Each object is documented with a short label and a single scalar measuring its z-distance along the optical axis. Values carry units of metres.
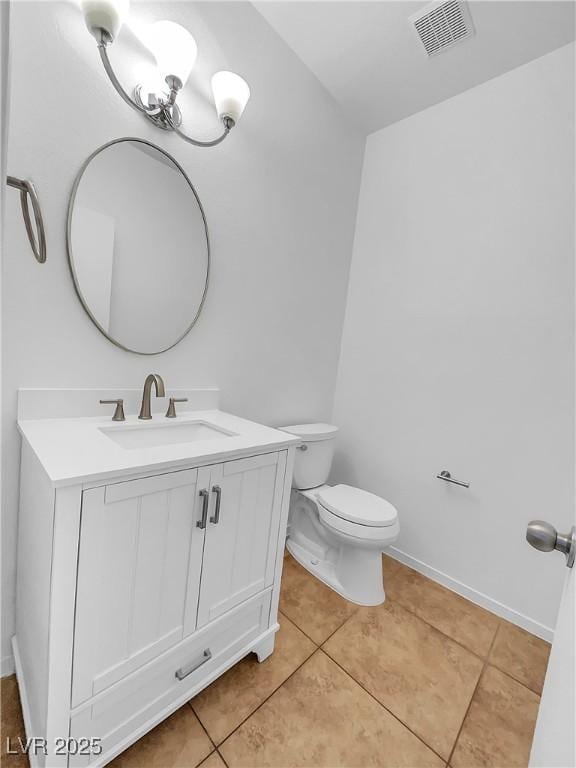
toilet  1.56
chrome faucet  1.25
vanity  0.78
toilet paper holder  1.73
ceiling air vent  1.37
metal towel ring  0.87
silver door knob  0.54
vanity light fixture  0.93
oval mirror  1.13
